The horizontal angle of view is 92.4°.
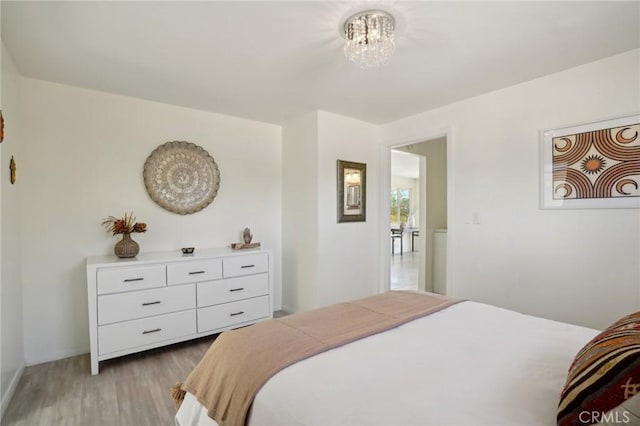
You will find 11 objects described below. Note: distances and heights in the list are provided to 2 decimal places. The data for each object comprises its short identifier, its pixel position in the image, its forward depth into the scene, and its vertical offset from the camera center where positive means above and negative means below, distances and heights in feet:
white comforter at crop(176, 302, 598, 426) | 2.89 -1.90
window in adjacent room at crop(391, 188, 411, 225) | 33.06 +0.55
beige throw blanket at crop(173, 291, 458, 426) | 3.66 -1.88
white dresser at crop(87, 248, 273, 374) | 7.76 -2.46
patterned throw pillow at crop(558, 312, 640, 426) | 2.29 -1.39
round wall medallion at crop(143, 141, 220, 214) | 9.87 +1.16
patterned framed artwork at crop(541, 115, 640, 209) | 6.84 +1.05
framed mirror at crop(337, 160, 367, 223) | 11.50 +0.73
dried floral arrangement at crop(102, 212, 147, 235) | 8.73 -0.38
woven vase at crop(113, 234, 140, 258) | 8.57 -1.01
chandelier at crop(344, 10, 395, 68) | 5.52 +3.36
